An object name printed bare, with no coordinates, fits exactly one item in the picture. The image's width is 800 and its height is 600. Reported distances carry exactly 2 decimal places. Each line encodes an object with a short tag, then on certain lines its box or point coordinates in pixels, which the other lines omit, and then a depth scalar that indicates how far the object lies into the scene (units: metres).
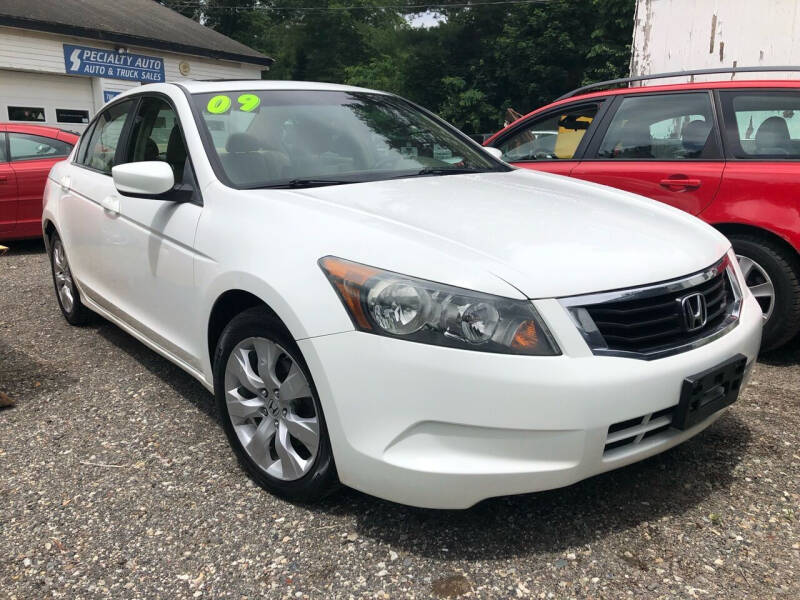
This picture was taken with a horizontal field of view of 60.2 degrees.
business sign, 16.78
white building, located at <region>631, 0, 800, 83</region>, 6.38
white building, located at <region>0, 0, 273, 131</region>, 15.59
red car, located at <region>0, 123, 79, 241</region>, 7.27
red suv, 3.74
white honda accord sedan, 1.99
